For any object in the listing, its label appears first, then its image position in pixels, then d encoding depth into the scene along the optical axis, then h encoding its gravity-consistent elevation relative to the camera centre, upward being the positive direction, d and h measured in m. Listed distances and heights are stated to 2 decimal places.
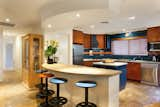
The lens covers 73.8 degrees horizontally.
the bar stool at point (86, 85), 2.02 -0.64
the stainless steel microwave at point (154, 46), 4.35 +0.21
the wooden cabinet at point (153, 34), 4.33 +0.70
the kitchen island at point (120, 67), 3.44 -0.51
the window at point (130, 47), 5.07 +0.23
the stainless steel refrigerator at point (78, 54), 4.57 -0.10
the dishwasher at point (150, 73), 4.19 -0.89
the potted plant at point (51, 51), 3.52 +0.03
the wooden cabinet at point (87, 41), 5.70 +0.58
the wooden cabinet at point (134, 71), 4.65 -0.88
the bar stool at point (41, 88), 3.04 -1.03
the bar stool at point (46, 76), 2.58 -0.60
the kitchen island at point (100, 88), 2.15 -0.76
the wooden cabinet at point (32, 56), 4.01 -0.16
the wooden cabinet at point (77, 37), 4.67 +0.68
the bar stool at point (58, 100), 2.35 -1.13
